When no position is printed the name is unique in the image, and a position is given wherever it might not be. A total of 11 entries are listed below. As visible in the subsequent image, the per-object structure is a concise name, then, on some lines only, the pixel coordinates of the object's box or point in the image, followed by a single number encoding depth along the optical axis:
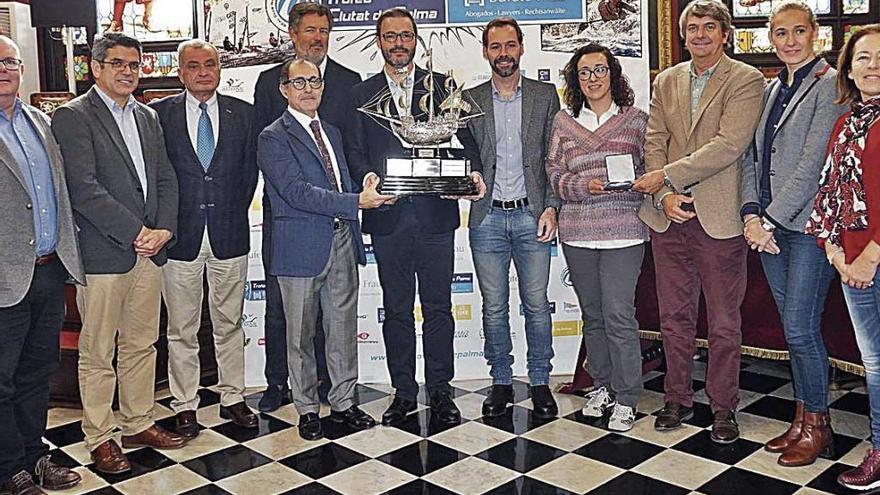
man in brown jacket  3.56
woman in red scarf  3.01
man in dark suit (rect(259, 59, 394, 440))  3.71
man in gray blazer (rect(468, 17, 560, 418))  4.00
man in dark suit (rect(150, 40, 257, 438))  3.85
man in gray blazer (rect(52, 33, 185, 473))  3.41
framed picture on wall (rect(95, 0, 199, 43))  7.09
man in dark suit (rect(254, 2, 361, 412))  4.12
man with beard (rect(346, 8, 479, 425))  3.89
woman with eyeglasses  3.80
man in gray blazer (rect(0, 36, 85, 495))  3.11
